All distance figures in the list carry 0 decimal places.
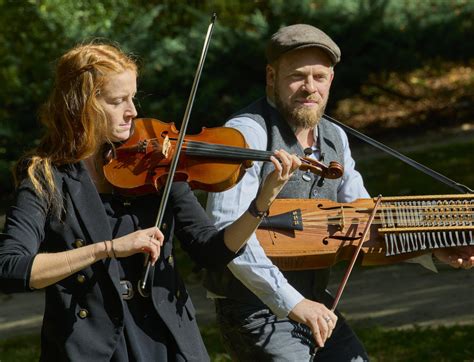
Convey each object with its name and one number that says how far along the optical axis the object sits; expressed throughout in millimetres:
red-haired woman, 5892
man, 7025
